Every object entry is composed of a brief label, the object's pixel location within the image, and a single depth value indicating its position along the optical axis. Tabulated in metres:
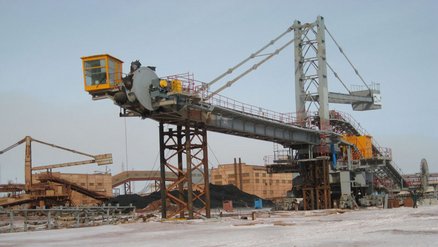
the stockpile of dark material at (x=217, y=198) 62.62
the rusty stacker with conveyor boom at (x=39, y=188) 53.94
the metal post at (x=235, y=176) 87.25
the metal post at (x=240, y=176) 86.25
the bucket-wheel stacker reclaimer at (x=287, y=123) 33.12
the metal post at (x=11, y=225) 28.10
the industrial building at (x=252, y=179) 87.75
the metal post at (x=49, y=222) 29.86
